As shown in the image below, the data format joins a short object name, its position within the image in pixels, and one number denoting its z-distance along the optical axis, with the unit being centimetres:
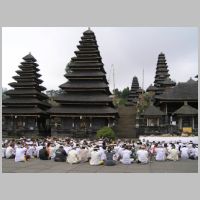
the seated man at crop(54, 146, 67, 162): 1517
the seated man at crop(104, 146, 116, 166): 1392
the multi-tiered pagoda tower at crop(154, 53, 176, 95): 5235
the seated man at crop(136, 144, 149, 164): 1438
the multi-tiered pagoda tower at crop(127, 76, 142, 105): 5963
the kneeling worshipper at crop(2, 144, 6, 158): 1654
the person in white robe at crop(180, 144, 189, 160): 1621
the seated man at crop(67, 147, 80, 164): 1460
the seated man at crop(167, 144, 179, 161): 1547
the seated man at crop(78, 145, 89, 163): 1506
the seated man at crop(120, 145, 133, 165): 1427
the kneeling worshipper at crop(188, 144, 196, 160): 1605
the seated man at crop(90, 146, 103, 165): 1414
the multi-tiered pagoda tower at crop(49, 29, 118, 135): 3096
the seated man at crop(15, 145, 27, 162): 1505
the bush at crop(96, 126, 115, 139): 2608
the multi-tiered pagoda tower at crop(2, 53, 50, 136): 3278
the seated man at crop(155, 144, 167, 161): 1541
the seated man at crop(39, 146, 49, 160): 1575
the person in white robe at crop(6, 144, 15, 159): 1629
